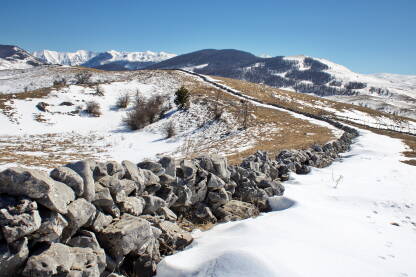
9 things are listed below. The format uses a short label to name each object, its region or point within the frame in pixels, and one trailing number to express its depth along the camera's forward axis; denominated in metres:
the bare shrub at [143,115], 36.47
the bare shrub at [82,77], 63.13
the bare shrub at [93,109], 41.62
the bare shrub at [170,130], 32.44
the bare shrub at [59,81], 60.94
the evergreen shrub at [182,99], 42.19
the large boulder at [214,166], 7.44
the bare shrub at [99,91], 49.49
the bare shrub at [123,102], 45.72
